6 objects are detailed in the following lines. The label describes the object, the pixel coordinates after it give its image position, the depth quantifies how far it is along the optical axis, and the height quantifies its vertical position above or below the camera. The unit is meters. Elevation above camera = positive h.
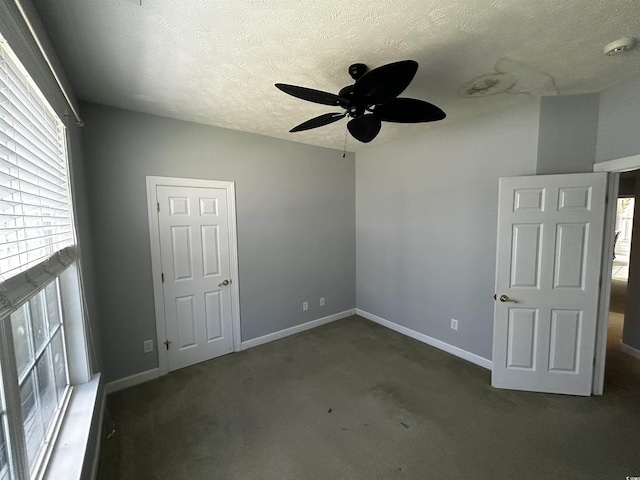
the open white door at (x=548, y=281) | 2.21 -0.57
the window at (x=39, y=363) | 1.17 -0.72
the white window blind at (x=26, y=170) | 0.88 +0.22
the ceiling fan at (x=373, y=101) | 1.29 +0.69
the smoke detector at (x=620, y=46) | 1.52 +1.00
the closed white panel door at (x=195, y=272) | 2.71 -0.56
